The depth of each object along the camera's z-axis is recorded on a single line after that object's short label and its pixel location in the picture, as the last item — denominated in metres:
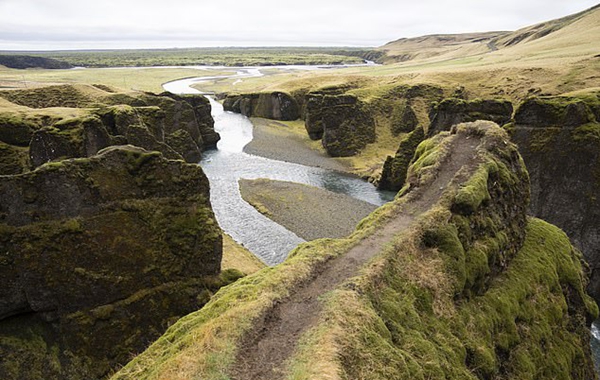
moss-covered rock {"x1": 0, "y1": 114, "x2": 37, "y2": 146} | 39.00
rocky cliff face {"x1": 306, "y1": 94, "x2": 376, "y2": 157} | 92.44
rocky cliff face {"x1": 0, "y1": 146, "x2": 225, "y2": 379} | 23.09
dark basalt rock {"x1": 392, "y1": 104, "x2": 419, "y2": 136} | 98.88
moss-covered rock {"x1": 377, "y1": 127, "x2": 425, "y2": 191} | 69.81
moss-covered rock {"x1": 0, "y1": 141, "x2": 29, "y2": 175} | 35.91
